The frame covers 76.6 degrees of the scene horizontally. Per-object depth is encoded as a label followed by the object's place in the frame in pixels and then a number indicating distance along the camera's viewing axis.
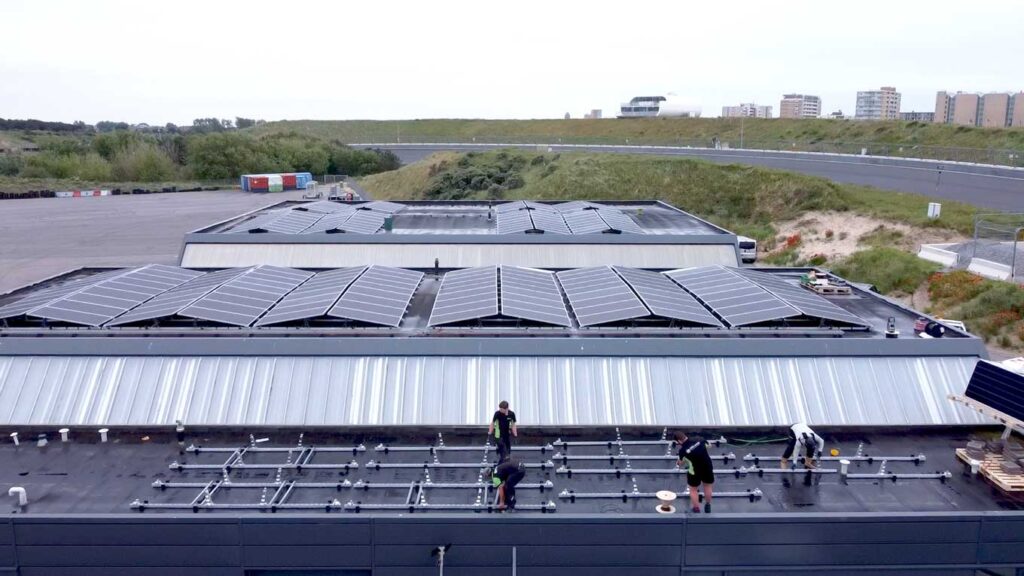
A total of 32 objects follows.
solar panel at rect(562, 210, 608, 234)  30.39
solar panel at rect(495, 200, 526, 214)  37.43
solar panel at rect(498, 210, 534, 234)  30.36
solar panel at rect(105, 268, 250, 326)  17.39
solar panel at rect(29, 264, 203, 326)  17.48
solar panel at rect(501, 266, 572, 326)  17.27
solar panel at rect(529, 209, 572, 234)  30.72
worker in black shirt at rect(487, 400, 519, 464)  12.36
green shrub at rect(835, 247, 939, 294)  36.81
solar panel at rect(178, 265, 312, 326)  17.38
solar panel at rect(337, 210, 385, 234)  31.33
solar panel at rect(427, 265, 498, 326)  17.34
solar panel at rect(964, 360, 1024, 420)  13.56
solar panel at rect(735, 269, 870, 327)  17.59
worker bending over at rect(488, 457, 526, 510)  10.91
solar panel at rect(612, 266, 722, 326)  17.36
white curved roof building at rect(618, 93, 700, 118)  150.50
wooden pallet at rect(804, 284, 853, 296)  21.95
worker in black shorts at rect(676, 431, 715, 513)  10.82
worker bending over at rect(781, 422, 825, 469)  12.59
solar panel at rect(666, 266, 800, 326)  17.41
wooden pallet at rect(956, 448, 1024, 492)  12.02
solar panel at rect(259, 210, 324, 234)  30.89
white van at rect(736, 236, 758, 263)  47.81
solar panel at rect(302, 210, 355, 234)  31.08
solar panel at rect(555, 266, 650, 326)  17.39
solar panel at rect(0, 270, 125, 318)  18.03
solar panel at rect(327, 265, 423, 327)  17.47
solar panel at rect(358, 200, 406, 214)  38.72
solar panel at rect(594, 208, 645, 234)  30.64
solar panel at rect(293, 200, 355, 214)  37.52
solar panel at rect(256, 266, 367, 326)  17.39
